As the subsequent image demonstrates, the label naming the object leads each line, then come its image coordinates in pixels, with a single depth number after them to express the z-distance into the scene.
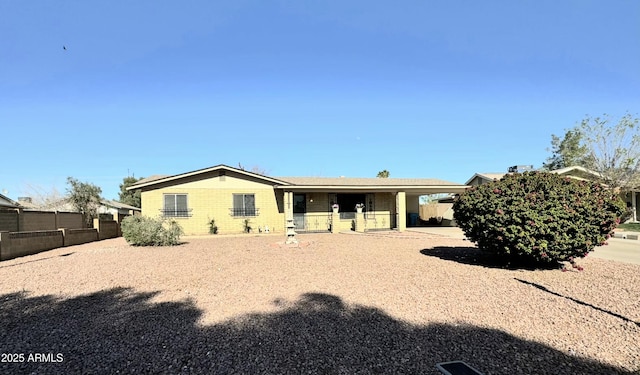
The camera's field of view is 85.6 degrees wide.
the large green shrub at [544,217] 7.23
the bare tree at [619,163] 23.83
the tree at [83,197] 20.17
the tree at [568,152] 30.94
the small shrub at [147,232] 13.59
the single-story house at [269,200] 18.55
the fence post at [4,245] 10.54
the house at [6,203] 19.79
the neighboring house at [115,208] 32.25
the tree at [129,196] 44.23
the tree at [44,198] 37.62
